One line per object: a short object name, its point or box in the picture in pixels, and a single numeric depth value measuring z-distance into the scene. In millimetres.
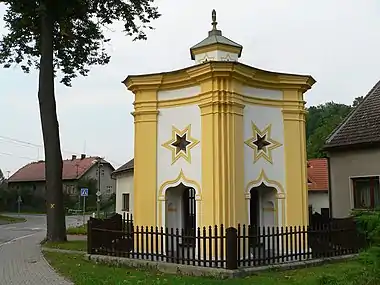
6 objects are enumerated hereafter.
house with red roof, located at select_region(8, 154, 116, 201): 65125
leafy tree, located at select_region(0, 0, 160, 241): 19500
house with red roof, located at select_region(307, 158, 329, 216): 32750
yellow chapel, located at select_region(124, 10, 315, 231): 12336
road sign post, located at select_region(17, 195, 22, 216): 59178
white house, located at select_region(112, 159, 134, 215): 35806
